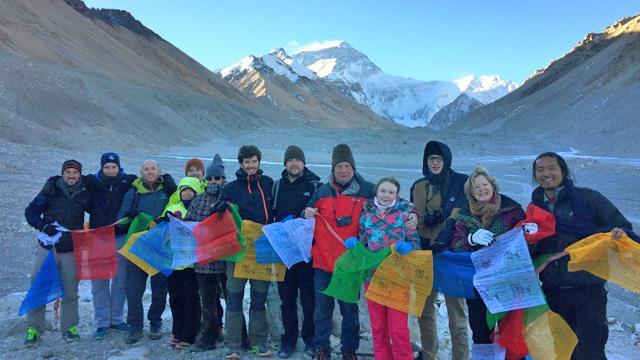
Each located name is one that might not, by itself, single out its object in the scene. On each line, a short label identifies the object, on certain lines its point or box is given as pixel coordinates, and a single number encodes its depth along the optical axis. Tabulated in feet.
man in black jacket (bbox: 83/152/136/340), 17.89
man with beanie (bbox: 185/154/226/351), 16.34
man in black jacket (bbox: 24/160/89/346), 16.78
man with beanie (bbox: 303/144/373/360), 15.33
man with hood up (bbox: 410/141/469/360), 15.17
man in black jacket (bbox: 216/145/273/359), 16.26
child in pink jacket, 13.97
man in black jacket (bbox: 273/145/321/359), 16.31
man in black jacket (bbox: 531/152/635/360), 12.26
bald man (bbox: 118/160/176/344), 17.38
